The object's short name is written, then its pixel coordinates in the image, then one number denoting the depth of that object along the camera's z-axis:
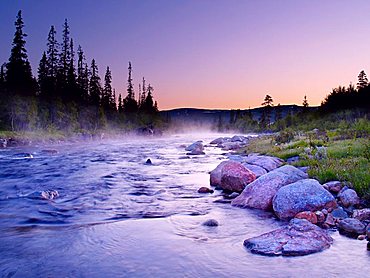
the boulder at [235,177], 9.98
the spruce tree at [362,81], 51.42
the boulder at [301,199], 6.93
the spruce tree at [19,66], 49.38
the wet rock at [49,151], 26.16
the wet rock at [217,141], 40.81
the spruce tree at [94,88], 72.91
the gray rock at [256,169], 10.81
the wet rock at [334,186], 7.98
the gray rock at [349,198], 7.12
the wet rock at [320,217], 6.48
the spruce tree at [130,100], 94.63
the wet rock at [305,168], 10.39
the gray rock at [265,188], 7.95
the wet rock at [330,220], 6.36
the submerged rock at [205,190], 10.20
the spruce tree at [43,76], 56.41
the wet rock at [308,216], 6.44
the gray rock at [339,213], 6.62
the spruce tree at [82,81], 68.62
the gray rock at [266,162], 12.00
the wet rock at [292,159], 13.65
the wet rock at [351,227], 5.87
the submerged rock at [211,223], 6.79
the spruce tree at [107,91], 82.91
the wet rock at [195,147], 26.61
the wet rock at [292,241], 5.09
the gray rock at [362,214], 6.32
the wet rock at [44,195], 9.80
